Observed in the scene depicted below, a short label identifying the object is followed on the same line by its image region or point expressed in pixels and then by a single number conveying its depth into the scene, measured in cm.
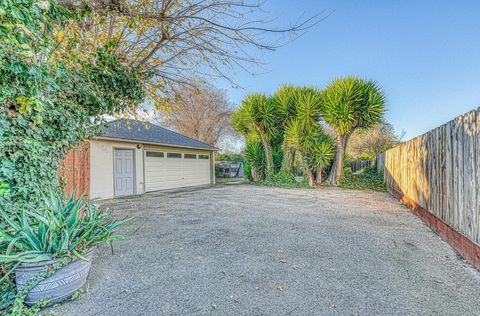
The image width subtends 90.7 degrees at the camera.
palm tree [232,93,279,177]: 1274
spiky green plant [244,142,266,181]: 1435
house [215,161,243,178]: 1983
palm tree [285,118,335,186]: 1188
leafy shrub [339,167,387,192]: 1096
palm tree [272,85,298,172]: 1259
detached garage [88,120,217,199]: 869
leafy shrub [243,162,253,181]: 1493
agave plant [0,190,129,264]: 223
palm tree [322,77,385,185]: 1054
